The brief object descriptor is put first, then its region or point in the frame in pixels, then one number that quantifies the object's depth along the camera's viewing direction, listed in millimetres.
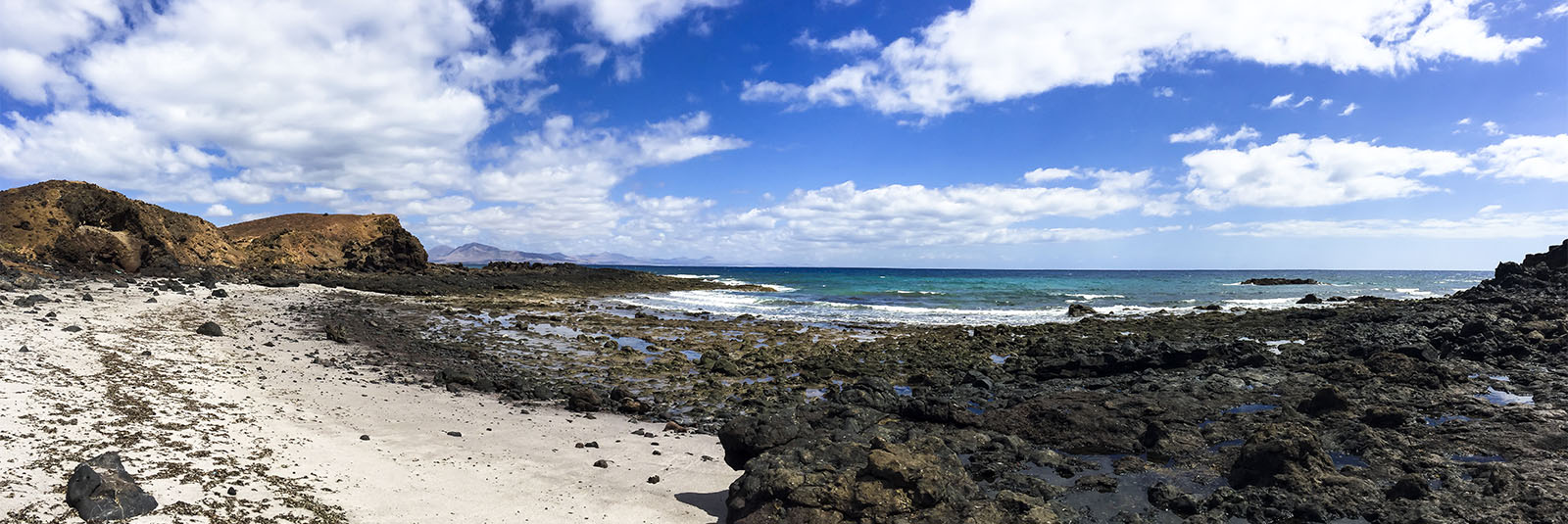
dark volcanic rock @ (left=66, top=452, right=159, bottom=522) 5332
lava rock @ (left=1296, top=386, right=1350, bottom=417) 11035
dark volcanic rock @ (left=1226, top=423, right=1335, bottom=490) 7742
